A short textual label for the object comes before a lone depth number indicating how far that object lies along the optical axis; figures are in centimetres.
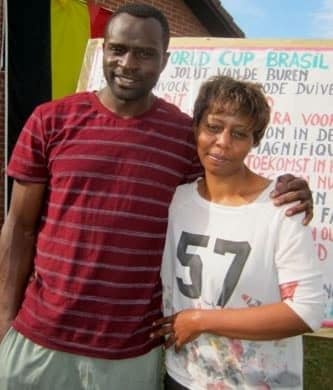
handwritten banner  417
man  191
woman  168
